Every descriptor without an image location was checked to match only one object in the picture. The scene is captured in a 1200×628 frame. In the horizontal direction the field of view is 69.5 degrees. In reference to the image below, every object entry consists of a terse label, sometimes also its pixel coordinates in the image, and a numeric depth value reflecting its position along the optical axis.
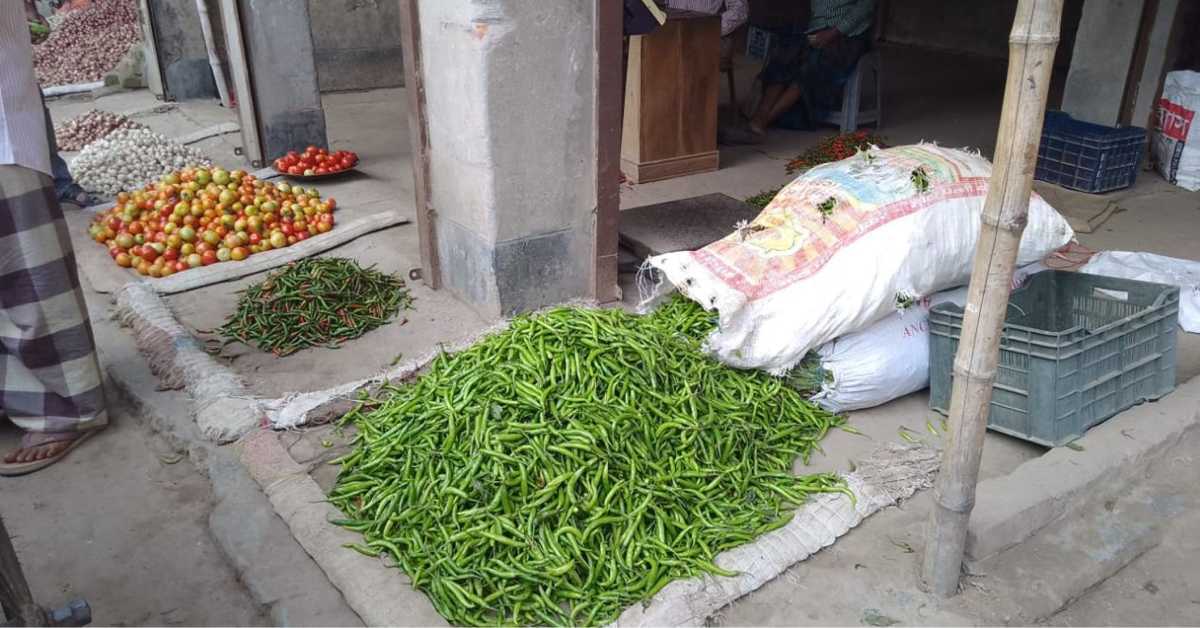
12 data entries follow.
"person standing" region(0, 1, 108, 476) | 3.45
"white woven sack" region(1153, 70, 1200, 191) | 6.68
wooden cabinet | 7.01
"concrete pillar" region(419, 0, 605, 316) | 4.22
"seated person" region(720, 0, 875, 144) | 8.30
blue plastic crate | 6.62
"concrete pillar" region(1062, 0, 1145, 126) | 6.94
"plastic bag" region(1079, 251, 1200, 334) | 4.59
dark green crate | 3.44
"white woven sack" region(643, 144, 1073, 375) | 3.69
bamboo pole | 2.35
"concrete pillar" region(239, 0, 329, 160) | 7.34
